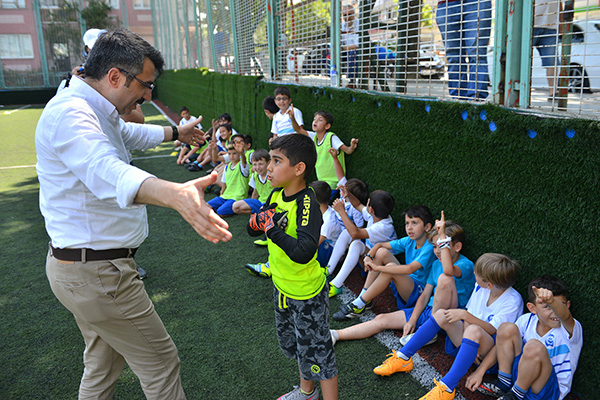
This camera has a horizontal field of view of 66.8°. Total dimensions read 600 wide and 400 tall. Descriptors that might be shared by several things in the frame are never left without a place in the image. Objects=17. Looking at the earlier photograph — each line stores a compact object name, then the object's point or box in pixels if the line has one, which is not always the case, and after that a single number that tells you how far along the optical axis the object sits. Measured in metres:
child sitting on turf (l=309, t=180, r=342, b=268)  4.86
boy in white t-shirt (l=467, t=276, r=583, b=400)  2.65
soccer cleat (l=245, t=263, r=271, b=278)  4.71
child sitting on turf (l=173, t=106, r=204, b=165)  10.48
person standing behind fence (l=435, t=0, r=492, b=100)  3.46
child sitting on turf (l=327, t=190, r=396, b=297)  4.35
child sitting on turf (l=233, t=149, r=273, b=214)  6.74
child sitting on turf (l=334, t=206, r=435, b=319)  3.76
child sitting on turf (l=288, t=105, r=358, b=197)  5.49
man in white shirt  1.81
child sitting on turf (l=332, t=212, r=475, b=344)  3.31
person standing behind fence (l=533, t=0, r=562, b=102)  2.84
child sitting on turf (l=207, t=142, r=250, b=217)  7.32
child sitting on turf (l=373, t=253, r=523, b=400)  2.86
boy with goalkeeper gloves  2.54
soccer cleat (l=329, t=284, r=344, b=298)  4.31
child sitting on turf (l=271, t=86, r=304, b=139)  6.51
